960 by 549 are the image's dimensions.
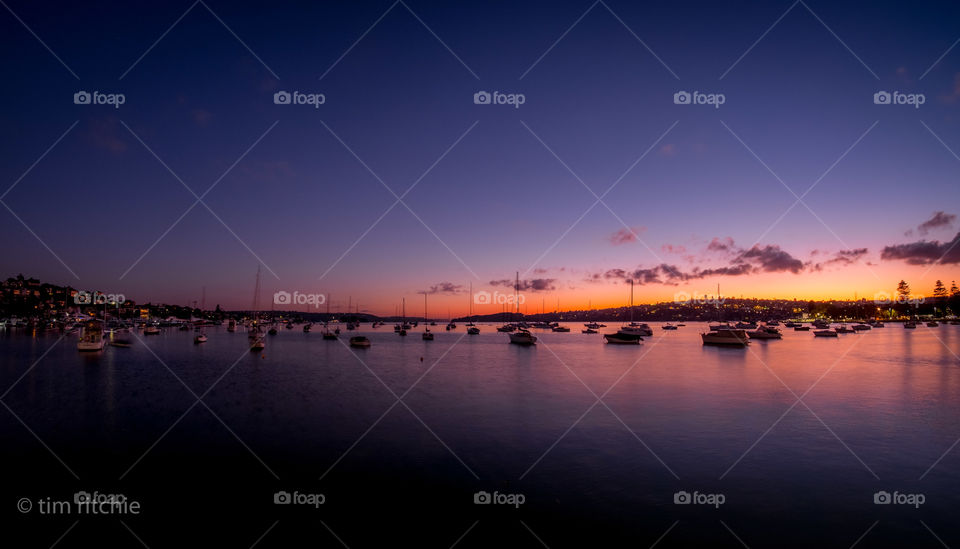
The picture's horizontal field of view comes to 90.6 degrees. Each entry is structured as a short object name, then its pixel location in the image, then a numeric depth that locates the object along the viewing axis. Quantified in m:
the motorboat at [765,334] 105.69
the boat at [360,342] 85.27
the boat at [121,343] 83.81
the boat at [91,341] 68.69
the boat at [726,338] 88.94
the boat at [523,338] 97.56
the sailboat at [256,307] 95.81
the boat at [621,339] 97.00
